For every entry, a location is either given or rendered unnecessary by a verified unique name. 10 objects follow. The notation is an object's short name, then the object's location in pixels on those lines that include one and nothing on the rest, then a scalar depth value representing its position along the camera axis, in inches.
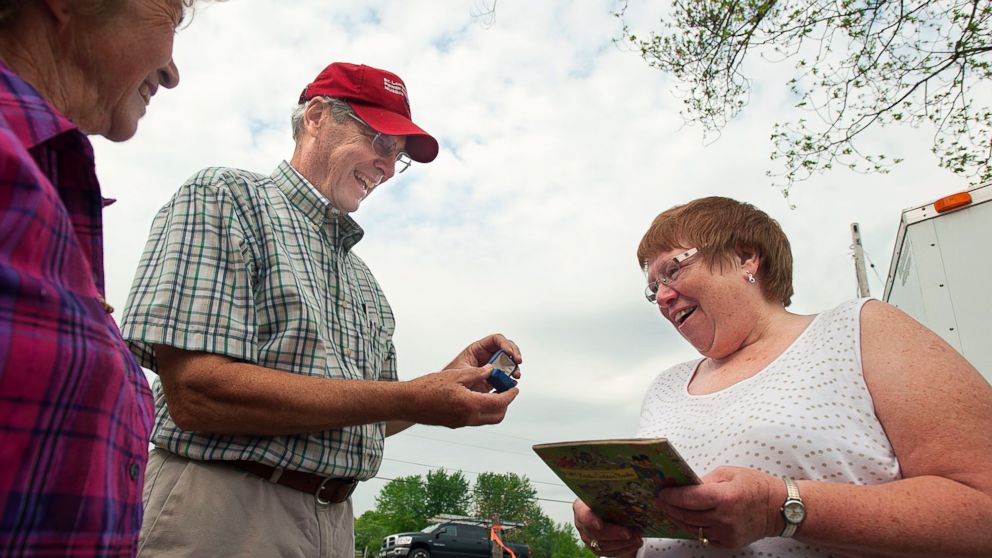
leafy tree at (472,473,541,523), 2906.0
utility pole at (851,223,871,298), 381.4
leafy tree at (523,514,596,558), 2849.4
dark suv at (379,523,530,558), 873.5
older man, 68.8
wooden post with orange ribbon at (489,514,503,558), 803.3
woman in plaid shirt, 30.3
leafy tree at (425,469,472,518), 2751.0
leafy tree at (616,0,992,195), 215.3
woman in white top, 58.6
